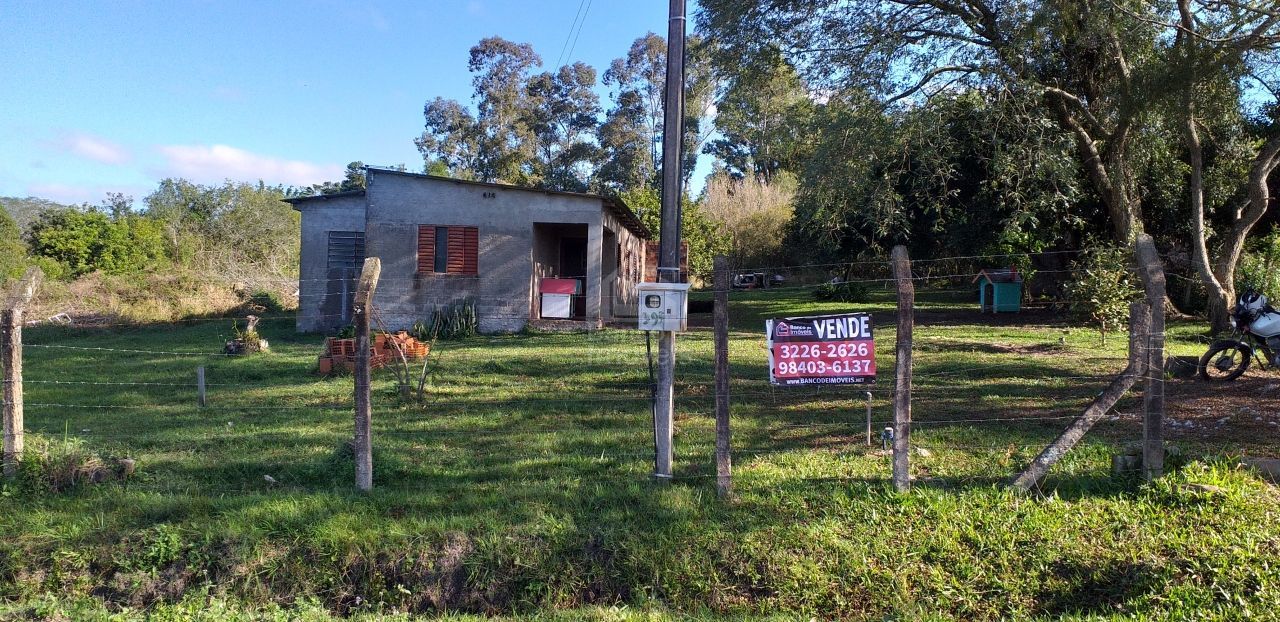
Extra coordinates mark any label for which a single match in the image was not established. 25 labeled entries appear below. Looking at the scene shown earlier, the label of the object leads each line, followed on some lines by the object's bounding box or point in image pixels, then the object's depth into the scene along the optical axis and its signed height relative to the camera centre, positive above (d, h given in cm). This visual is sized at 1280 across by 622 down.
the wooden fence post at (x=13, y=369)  594 -48
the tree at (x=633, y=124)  4188 +1000
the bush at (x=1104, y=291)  1247 +41
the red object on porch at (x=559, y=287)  1838 +57
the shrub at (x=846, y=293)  2862 +77
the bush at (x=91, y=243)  3031 +249
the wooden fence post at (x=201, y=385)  959 -94
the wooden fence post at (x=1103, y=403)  525 -58
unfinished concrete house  1764 +145
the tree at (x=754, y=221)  4197 +492
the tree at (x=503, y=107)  4094 +1055
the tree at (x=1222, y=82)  972 +311
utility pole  591 +79
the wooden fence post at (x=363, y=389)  584 -59
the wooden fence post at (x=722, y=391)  560 -56
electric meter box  580 +3
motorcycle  916 -24
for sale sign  591 -29
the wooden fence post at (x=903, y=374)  538 -41
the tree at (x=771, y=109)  1338 +381
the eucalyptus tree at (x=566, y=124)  4256 +1021
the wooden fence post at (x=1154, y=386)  534 -47
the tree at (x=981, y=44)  1097 +409
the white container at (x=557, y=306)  1766 +12
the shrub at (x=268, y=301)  2527 +24
